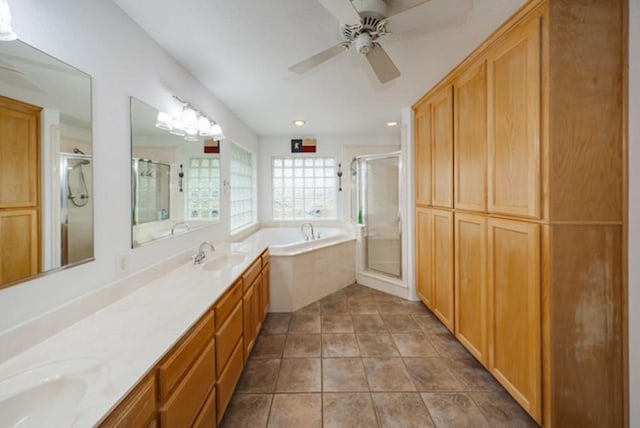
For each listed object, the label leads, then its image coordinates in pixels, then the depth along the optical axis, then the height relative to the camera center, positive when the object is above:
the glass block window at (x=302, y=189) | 5.03 +0.35
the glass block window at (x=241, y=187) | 3.72 +0.32
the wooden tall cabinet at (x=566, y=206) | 1.45 +0.01
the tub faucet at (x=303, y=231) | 4.65 -0.36
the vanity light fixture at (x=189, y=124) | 2.04 +0.70
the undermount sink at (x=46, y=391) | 0.79 -0.52
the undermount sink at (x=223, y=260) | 2.40 -0.45
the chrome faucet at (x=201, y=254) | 2.30 -0.37
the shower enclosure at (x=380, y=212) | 3.88 -0.05
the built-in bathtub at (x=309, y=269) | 3.27 -0.75
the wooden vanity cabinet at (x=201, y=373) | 0.92 -0.69
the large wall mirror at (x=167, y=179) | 1.78 +0.24
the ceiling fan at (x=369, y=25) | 1.36 +0.93
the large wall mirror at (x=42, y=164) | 1.01 +0.19
